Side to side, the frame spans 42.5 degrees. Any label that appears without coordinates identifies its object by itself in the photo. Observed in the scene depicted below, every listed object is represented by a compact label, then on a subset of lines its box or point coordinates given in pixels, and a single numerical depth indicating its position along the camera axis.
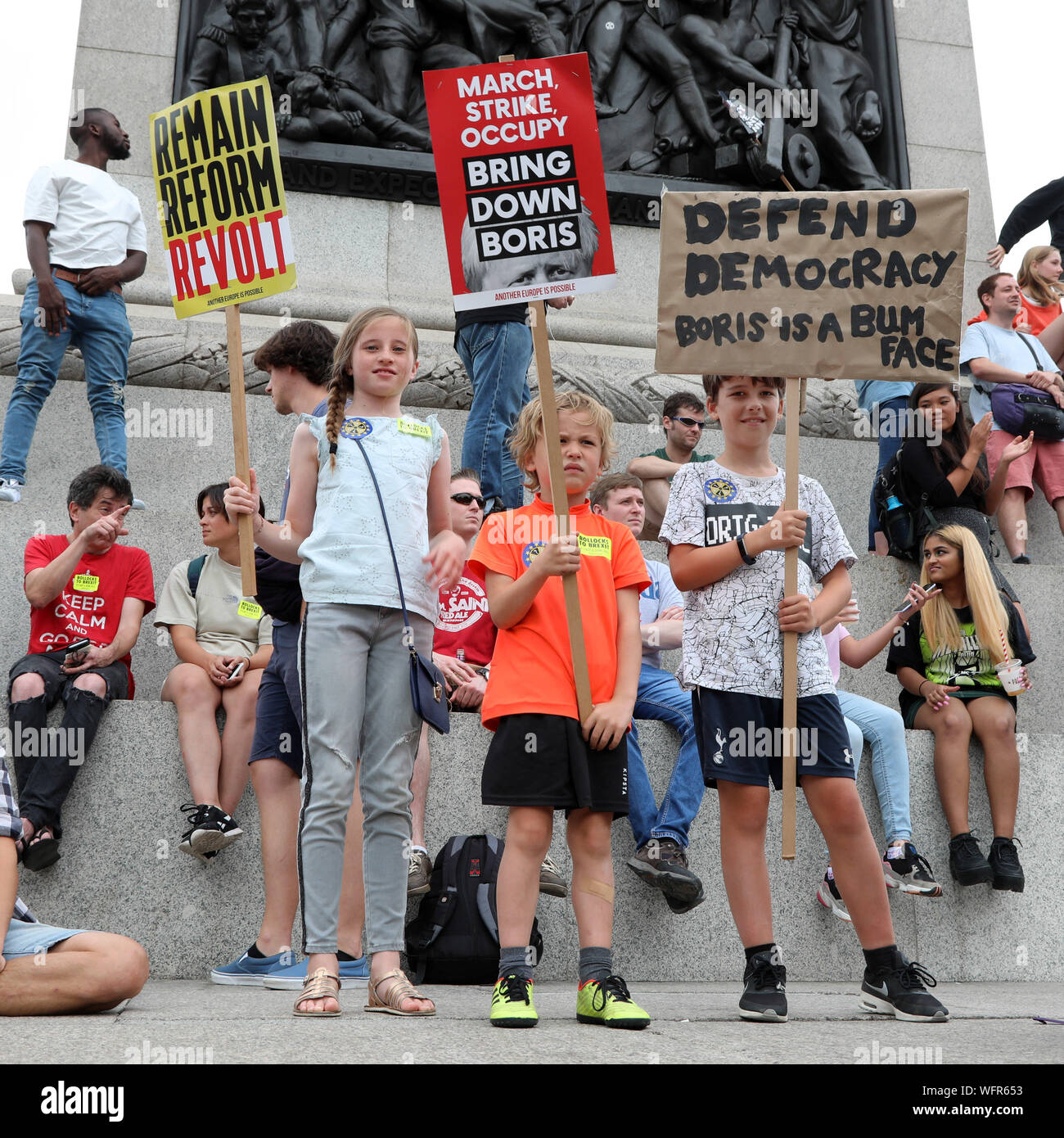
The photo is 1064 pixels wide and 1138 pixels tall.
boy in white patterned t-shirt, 3.92
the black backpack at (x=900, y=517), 6.97
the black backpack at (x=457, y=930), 4.65
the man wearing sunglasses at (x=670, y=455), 7.20
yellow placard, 4.41
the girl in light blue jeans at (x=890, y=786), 5.36
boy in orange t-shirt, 3.62
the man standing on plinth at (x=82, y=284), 7.14
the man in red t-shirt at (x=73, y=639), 4.88
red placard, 4.05
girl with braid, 3.72
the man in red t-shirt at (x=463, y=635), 5.09
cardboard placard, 4.29
